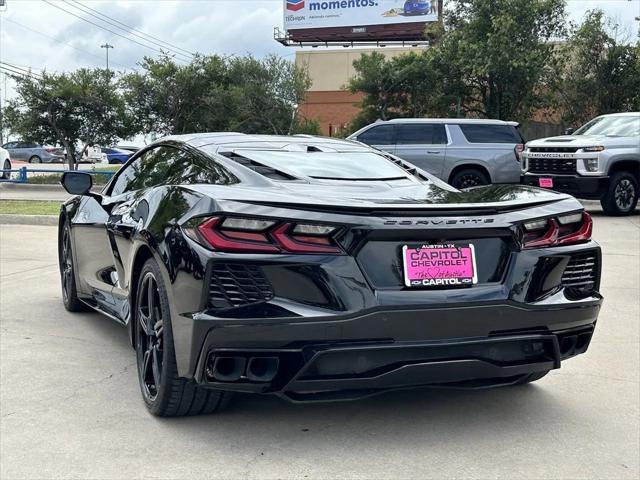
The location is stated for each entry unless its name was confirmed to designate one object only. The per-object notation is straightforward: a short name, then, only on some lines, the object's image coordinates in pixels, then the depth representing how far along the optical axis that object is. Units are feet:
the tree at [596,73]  79.05
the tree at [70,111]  87.56
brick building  132.05
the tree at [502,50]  74.79
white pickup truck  46.70
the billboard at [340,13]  148.56
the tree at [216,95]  91.56
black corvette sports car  10.50
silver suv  54.39
